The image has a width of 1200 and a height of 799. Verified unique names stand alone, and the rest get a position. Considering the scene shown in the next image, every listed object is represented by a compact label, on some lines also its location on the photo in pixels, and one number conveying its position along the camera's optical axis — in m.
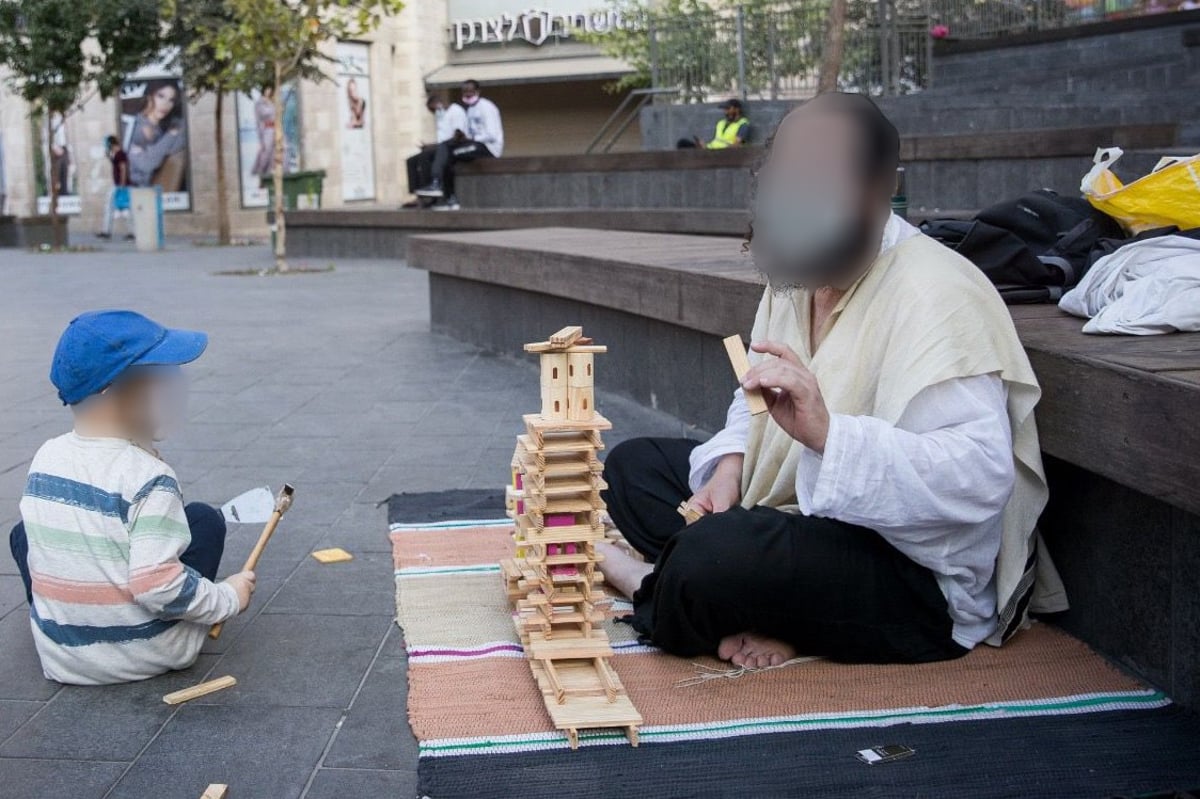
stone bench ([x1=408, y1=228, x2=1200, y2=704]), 2.66
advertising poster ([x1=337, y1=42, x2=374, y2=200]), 29.27
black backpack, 3.79
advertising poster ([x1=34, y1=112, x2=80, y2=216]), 29.42
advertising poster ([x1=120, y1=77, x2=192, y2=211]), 28.00
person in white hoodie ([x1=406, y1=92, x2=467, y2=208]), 17.30
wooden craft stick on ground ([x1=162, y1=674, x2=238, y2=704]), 3.19
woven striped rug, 2.74
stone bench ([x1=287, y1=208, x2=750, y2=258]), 12.06
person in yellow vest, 15.17
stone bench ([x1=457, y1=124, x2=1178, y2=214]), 10.09
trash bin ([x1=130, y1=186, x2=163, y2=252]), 21.67
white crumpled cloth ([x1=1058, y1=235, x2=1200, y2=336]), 3.16
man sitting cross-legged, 2.79
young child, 3.15
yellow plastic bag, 3.65
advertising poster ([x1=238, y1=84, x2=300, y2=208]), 27.95
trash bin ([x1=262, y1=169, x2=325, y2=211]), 22.43
